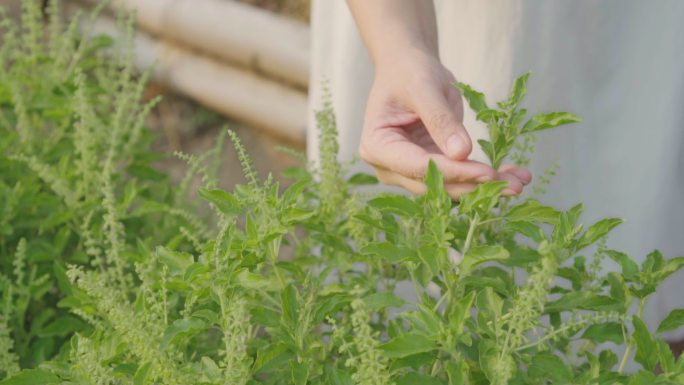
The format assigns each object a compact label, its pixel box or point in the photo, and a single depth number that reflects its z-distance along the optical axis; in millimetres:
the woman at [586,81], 1909
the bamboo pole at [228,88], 3803
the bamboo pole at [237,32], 3682
